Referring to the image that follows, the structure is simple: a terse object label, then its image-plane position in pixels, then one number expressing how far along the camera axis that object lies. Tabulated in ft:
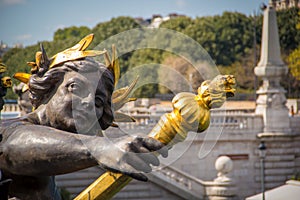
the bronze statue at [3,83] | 13.76
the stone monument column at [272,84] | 114.01
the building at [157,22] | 220.10
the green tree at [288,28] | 122.21
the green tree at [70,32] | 270.87
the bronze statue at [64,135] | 11.06
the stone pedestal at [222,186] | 97.50
